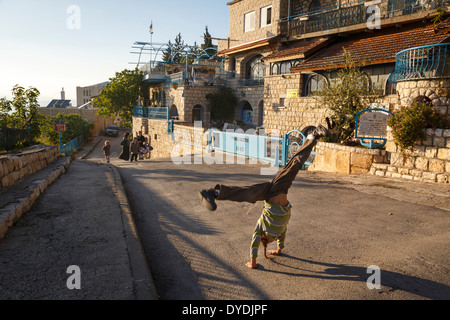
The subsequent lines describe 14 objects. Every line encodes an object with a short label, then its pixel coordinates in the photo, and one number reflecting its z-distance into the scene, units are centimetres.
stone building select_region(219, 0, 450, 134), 1358
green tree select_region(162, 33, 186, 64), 6365
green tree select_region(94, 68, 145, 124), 3506
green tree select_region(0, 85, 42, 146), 1466
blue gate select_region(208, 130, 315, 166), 1210
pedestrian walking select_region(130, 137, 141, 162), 1812
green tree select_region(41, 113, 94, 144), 2882
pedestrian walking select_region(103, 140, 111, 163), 1906
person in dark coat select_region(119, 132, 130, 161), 1813
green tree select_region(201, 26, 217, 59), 4822
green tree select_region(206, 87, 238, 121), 2688
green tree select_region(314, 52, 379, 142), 1139
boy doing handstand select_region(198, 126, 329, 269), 403
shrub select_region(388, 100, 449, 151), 852
